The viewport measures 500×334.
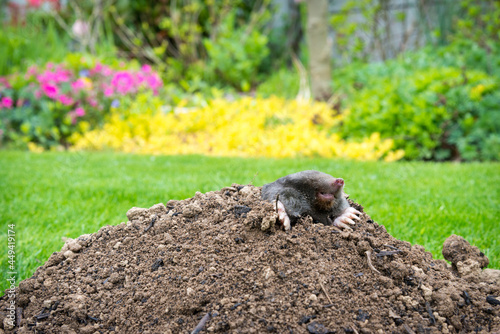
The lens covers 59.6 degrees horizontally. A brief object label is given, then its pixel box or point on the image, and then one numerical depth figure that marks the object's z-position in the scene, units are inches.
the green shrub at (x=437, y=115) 229.5
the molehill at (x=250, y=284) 63.6
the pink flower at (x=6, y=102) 285.6
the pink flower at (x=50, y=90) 292.5
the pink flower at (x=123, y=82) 309.7
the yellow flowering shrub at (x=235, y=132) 225.3
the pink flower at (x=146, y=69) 343.9
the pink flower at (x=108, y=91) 303.6
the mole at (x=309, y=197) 75.4
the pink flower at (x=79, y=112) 292.6
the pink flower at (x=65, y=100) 291.9
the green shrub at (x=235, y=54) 419.5
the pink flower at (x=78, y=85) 295.9
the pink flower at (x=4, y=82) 294.7
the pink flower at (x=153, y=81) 329.9
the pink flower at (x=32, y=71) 301.7
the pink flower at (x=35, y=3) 408.8
